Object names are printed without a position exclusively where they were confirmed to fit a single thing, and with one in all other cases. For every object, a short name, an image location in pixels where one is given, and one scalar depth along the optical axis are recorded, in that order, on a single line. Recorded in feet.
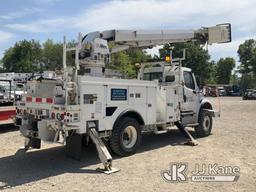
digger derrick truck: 16.65
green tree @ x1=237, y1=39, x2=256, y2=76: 174.00
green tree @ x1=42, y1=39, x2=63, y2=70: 136.67
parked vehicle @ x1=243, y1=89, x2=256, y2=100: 108.24
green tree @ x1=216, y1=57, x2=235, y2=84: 199.80
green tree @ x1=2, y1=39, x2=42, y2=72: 138.31
